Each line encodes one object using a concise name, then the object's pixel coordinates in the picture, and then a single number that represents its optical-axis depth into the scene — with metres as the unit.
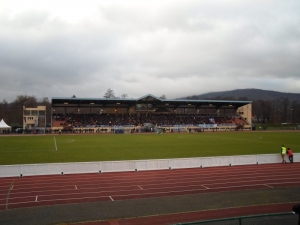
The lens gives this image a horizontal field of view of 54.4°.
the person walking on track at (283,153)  22.17
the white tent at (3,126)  60.28
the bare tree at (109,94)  127.56
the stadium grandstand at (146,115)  69.88
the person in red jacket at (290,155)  22.28
